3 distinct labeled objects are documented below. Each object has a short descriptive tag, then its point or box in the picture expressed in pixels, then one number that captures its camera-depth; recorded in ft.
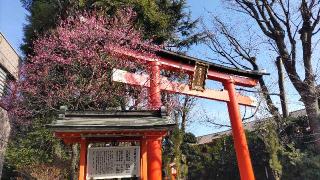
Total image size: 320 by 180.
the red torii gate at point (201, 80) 24.74
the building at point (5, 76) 30.96
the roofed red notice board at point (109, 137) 16.50
